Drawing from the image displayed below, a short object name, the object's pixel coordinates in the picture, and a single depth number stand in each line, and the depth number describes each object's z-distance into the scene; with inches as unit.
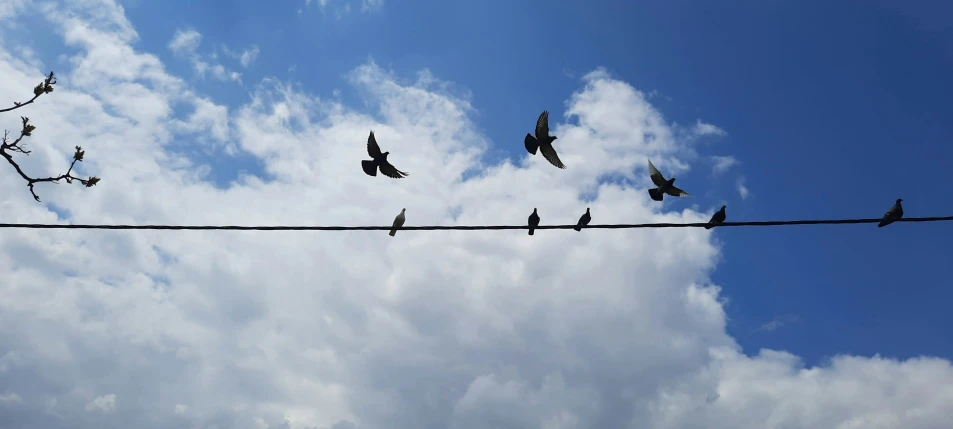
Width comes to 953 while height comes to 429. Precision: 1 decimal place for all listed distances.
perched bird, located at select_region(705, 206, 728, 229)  498.9
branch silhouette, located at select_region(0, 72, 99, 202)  386.6
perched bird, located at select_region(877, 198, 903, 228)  455.2
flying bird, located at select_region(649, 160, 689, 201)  465.1
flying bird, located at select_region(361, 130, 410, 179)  440.1
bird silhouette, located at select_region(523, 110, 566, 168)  462.3
